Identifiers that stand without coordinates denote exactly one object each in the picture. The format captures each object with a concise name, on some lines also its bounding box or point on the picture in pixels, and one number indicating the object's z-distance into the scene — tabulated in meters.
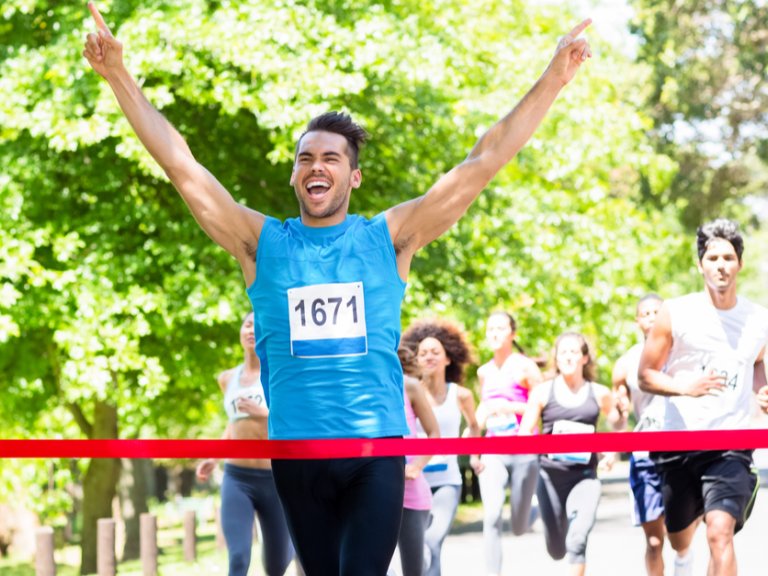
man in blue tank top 6.41
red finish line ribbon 7.48
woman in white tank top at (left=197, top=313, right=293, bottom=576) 11.82
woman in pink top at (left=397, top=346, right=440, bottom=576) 11.43
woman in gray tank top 12.94
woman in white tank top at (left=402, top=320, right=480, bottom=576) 12.78
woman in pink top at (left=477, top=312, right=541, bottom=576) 14.73
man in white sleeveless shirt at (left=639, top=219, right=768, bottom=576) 9.65
